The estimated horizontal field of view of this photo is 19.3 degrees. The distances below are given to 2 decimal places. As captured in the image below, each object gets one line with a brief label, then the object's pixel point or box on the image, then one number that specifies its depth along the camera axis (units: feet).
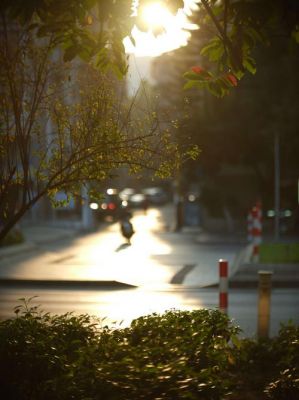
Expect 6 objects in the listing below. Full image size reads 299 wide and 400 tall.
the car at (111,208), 161.48
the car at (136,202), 228.84
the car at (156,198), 264.93
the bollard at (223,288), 36.40
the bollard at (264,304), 31.63
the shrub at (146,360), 17.99
